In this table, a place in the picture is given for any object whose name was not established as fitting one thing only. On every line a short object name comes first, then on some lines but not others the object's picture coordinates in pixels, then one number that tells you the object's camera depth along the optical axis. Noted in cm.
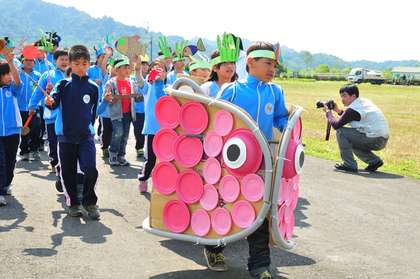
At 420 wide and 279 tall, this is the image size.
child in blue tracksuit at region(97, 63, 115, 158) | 1015
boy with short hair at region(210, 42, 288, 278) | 479
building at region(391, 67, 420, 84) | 6577
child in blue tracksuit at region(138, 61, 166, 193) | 754
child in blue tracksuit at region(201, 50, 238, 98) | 589
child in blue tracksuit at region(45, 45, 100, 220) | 652
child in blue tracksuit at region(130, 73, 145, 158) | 1091
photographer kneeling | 1021
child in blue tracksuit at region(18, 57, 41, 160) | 979
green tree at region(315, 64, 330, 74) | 13509
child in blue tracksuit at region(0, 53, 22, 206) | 718
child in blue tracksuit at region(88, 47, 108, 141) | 1204
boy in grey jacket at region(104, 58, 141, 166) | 980
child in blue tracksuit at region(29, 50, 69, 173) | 810
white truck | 6941
